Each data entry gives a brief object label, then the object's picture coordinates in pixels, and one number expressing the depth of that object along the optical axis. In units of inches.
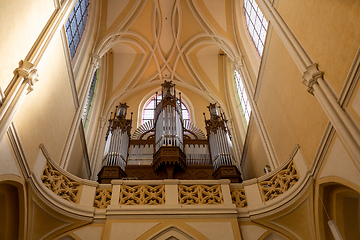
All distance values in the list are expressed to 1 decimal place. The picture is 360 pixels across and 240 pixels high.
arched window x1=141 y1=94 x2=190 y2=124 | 556.7
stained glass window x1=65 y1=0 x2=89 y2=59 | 344.7
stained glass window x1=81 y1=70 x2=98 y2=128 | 443.7
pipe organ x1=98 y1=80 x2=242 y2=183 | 338.6
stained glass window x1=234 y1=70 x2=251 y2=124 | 458.6
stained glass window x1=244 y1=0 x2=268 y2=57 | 362.3
